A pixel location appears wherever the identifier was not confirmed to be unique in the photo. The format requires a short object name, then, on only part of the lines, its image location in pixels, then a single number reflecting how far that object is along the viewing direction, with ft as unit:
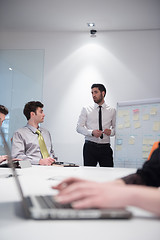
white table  1.66
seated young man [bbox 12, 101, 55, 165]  8.24
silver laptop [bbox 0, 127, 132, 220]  1.72
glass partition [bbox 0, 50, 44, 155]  15.14
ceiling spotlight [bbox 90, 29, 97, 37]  15.02
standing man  11.45
